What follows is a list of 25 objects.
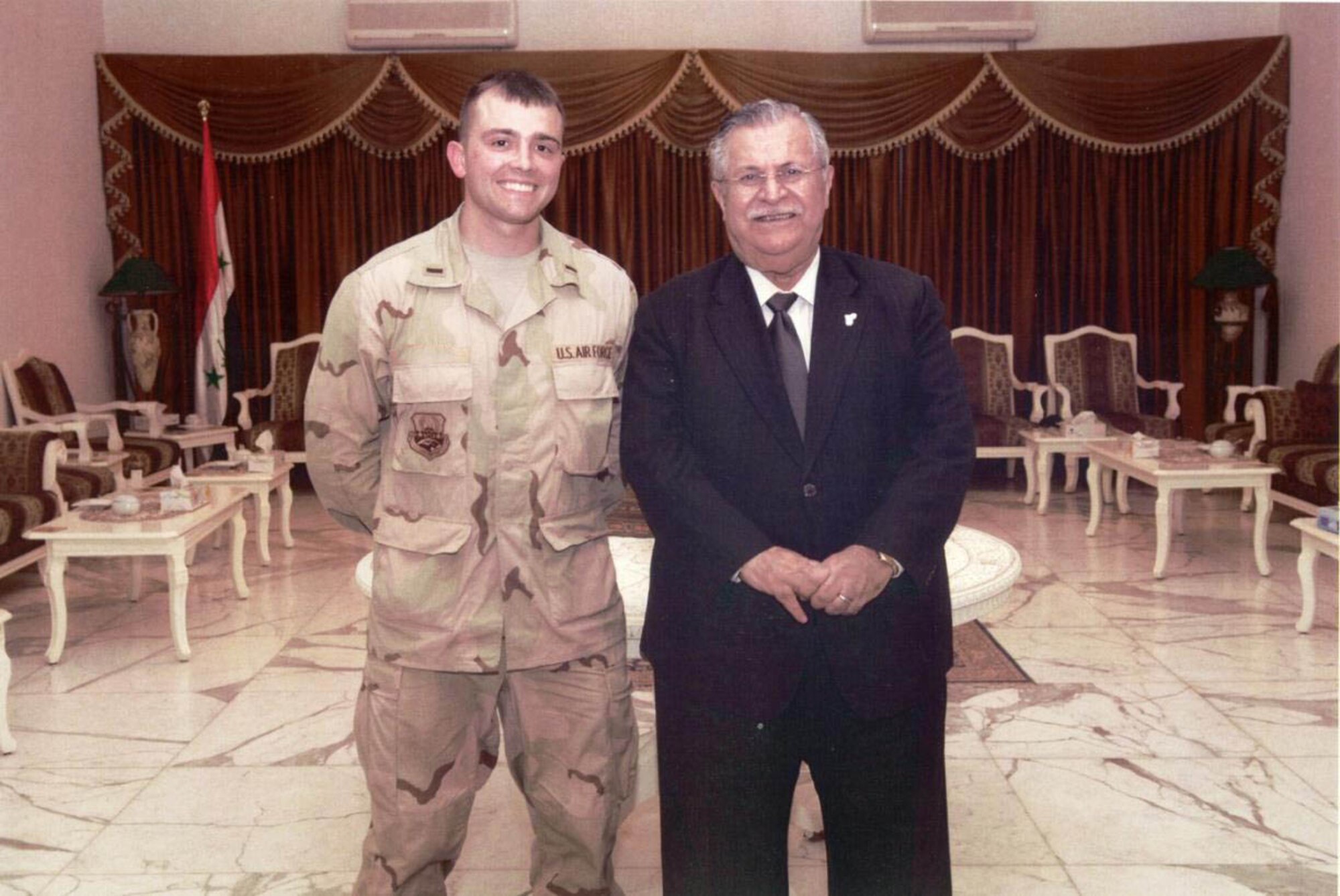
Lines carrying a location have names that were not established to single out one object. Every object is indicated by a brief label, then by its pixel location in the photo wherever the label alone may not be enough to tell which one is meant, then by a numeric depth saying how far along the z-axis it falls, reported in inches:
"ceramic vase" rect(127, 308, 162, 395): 290.0
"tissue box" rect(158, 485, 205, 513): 175.5
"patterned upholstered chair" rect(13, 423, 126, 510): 212.7
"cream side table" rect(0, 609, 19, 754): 128.0
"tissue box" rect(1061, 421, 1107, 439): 262.2
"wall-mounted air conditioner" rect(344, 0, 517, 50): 301.6
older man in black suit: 65.7
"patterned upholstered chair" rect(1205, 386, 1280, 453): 259.0
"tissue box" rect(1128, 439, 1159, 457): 219.1
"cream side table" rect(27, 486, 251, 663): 162.4
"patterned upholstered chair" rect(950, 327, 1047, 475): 302.4
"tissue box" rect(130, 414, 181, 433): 282.2
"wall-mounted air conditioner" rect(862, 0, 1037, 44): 301.4
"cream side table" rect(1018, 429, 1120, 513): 262.5
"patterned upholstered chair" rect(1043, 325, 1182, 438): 302.2
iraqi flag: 296.8
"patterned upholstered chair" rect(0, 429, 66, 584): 190.7
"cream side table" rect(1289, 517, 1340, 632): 161.0
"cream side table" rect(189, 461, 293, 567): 218.5
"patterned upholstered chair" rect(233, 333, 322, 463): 296.1
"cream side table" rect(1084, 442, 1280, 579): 202.7
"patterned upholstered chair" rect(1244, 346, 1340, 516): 221.8
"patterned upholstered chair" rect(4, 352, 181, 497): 247.8
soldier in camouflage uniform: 75.6
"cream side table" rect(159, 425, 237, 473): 272.4
